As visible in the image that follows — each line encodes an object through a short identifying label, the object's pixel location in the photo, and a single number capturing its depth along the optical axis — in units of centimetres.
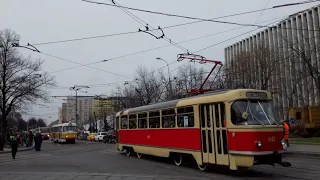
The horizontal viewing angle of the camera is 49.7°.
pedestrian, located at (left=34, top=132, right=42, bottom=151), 2837
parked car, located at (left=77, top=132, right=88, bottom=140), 6706
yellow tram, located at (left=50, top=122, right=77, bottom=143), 4391
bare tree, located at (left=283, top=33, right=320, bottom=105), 3112
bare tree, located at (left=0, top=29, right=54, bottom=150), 3681
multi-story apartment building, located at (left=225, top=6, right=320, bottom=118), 3441
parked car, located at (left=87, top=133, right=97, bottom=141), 5820
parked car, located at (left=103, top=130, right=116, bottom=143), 4410
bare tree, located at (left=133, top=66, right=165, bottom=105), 4909
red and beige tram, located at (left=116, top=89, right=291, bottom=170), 1044
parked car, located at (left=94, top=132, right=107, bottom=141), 5176
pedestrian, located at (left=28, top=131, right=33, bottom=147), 3563
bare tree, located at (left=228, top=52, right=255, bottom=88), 3828
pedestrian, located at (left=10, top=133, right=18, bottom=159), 2097
